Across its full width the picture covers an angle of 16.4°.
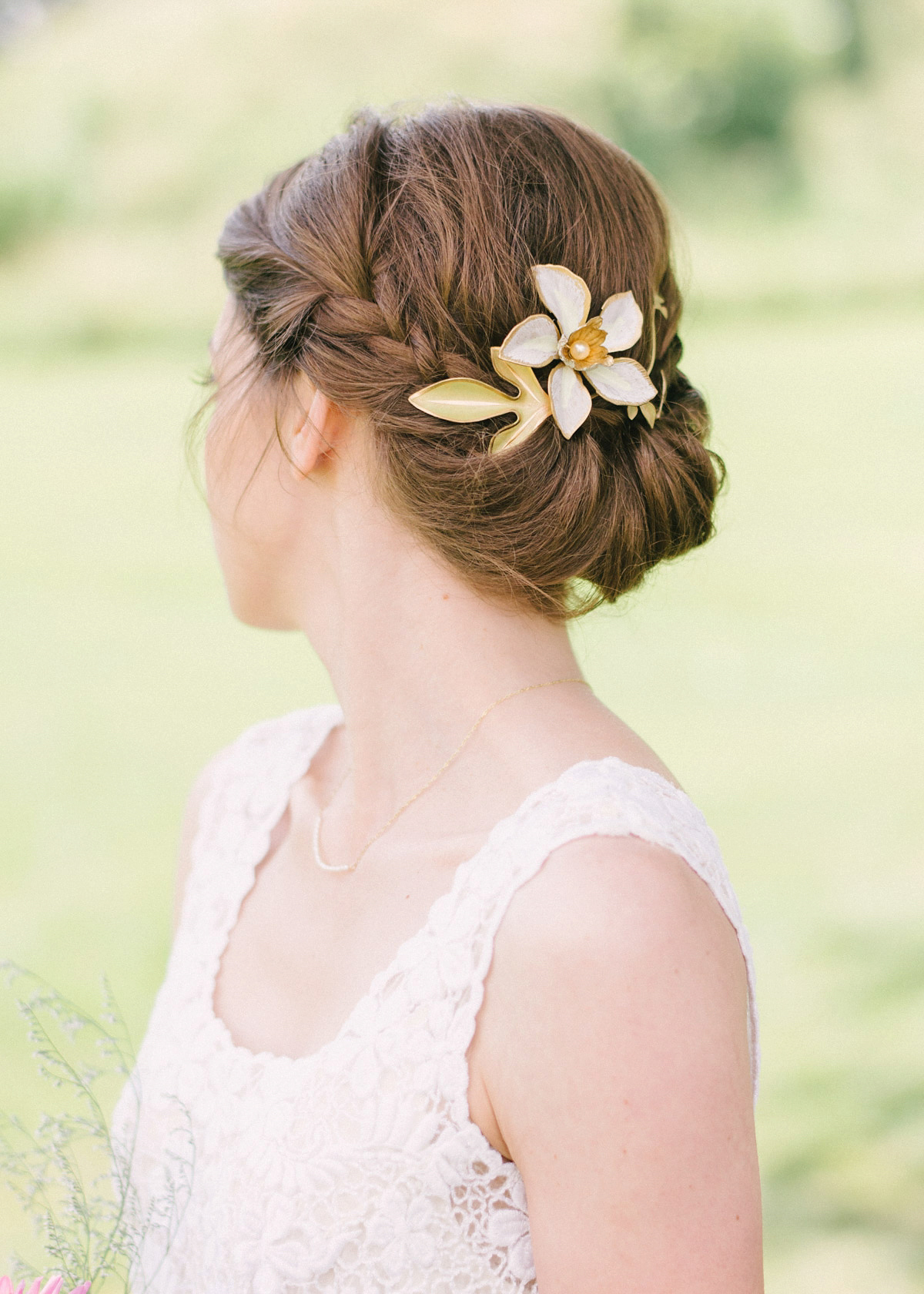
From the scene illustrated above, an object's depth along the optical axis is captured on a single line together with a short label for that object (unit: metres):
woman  1.11
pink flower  1.06
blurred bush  10.79
